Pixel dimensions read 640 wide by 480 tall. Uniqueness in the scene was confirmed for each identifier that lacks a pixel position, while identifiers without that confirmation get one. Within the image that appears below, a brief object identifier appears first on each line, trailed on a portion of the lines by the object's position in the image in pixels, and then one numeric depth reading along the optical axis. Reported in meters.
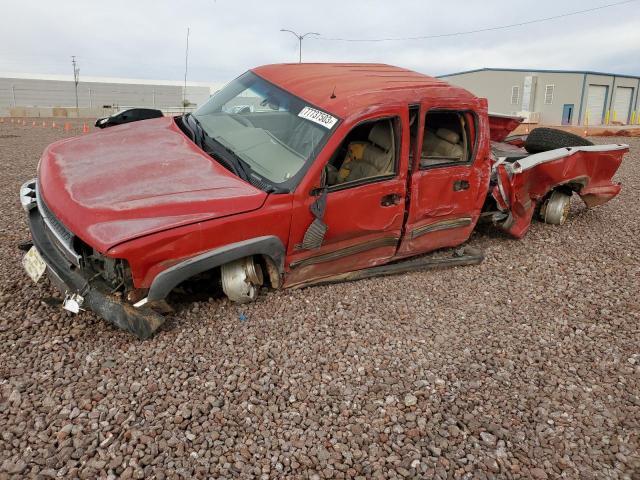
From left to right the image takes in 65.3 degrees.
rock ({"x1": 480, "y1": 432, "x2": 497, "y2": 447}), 2.67
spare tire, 6.48
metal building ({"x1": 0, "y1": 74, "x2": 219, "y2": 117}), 49.94
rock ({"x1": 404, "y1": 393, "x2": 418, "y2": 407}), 2.92
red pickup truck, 3.18
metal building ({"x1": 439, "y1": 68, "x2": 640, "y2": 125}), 36.16
